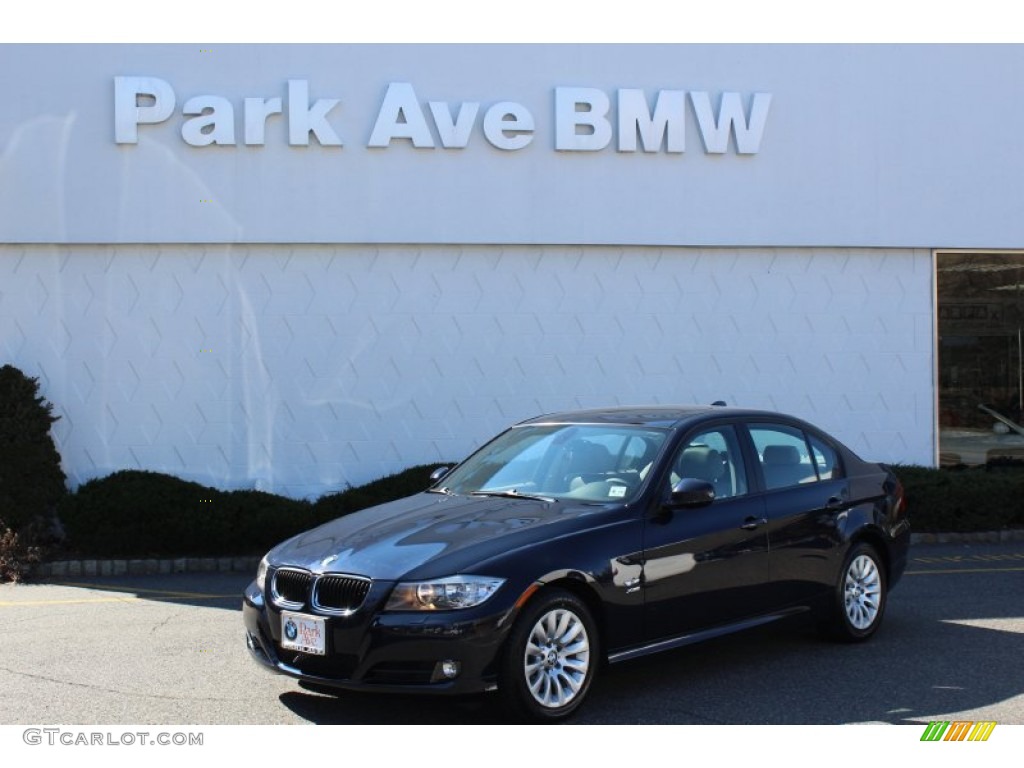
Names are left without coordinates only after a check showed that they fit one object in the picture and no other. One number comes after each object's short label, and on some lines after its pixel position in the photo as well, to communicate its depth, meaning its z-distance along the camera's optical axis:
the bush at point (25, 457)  11.85
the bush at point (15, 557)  11.24
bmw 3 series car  5.59
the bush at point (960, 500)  12.61
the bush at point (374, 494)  12.17
